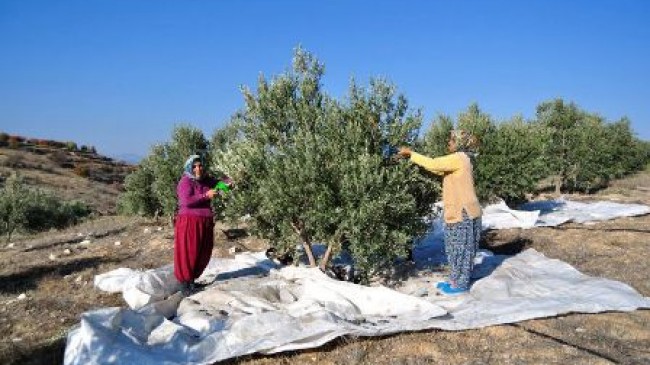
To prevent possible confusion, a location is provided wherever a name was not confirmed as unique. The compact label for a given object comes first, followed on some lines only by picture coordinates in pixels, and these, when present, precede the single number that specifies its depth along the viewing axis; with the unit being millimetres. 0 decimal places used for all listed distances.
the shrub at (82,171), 48719
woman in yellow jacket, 8227
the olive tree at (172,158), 15648
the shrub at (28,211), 18438
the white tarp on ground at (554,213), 15125
